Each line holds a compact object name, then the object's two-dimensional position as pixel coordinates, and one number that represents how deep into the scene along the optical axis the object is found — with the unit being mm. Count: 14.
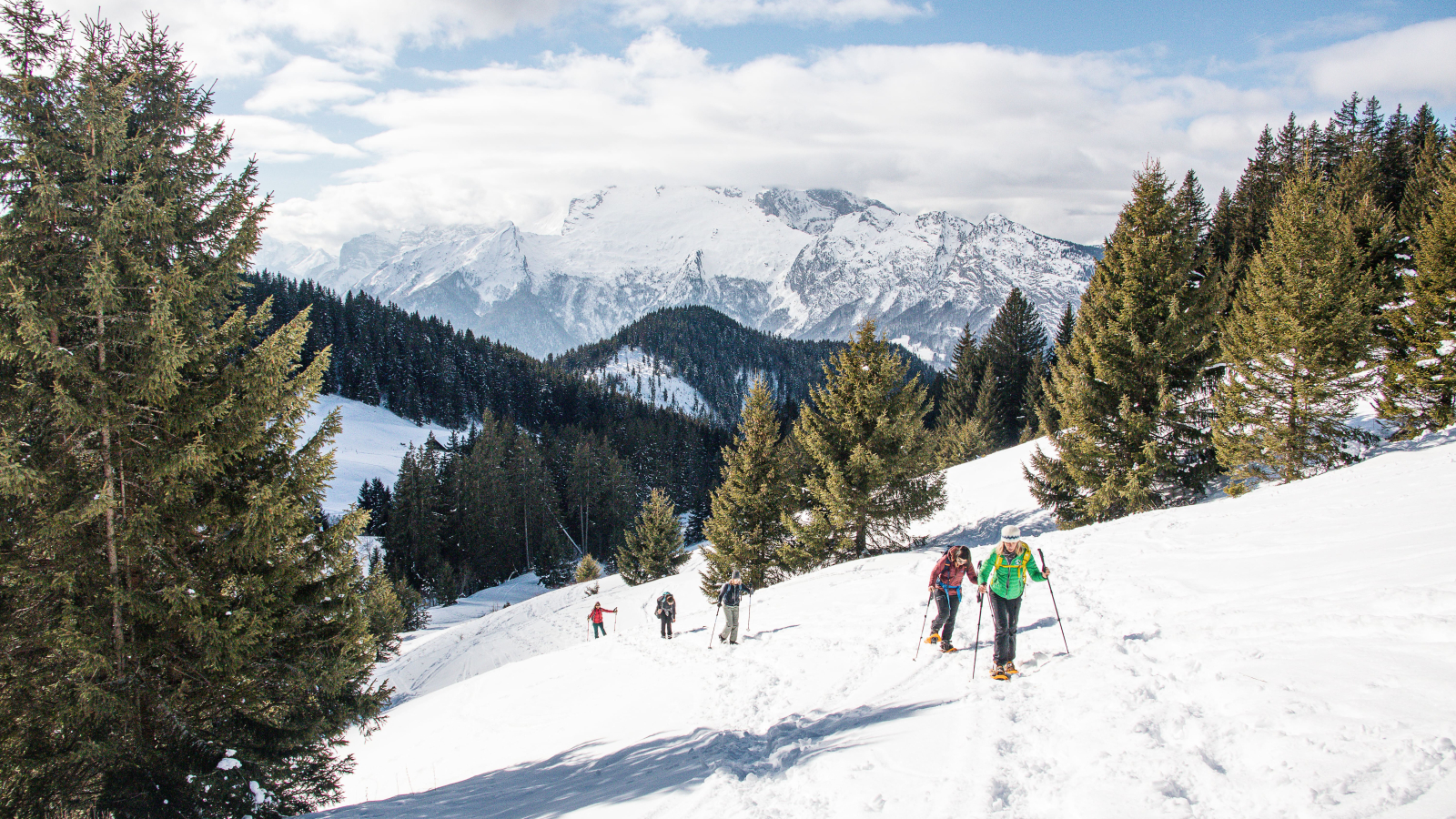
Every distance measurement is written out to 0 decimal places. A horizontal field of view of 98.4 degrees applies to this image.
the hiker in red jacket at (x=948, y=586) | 9273
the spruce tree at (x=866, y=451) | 18969
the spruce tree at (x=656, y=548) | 35719
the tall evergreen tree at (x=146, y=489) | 6488
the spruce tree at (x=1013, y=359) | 56625
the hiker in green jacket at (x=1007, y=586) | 7945
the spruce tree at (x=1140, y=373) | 16922
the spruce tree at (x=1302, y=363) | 15867
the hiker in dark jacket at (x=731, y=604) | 12344
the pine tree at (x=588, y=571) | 45603
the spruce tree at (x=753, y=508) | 22531
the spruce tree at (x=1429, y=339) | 15891
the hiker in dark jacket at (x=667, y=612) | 15164
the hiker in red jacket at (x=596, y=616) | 22928
